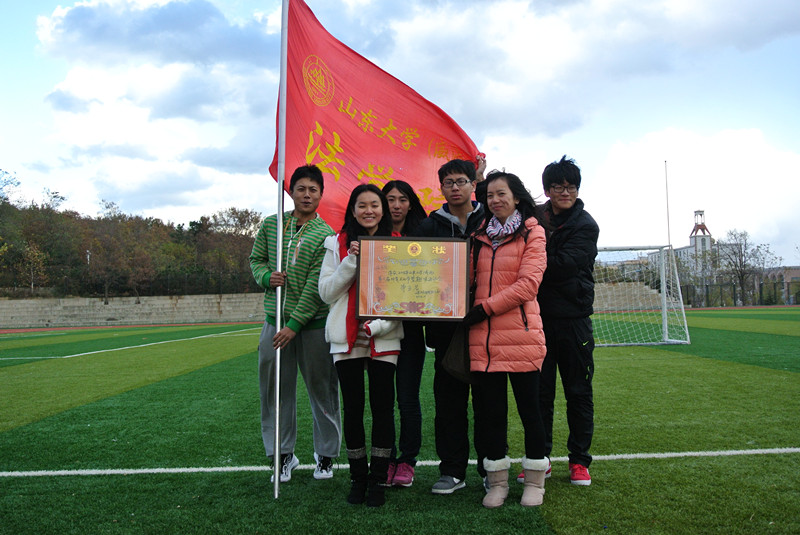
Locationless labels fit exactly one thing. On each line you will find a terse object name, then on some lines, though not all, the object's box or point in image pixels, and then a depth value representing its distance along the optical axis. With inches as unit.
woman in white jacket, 126.0
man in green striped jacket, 142.5
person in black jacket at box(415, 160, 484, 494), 133.0
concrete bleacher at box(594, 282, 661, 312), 612.1
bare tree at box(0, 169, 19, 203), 1524.7
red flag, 170.7
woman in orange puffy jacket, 121.3
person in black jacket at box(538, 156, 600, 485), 137.0
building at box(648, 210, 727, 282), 1955.2
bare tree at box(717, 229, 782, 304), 1927.9
